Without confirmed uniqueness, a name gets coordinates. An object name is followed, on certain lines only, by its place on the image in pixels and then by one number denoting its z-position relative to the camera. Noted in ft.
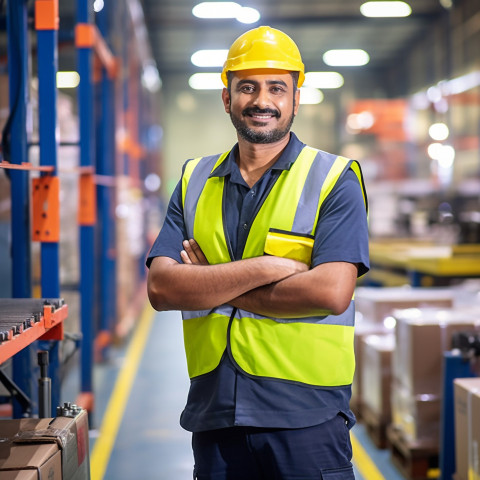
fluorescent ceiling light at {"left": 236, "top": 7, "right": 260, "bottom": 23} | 41.93
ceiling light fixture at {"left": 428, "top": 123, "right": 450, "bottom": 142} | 54.70
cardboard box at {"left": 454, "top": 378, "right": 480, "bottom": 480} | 11.98
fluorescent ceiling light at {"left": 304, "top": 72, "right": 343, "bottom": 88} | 81.30
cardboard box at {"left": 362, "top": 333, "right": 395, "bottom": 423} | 17.76
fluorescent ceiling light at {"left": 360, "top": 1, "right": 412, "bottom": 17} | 44.29
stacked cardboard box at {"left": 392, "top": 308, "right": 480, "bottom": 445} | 15.31
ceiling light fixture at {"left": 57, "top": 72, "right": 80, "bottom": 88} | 61.16
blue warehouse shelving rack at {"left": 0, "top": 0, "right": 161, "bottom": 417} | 13.60
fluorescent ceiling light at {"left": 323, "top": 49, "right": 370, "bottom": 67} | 66.05
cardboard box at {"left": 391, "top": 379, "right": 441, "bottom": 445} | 15.26
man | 8.01
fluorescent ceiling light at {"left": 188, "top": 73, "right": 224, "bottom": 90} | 79.11
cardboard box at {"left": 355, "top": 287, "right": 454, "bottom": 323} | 19.89
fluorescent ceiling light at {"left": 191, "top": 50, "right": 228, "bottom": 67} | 57.41
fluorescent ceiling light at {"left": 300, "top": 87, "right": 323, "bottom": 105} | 86.74
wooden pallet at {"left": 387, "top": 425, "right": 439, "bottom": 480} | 15.17
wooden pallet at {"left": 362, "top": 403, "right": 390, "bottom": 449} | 17.84
